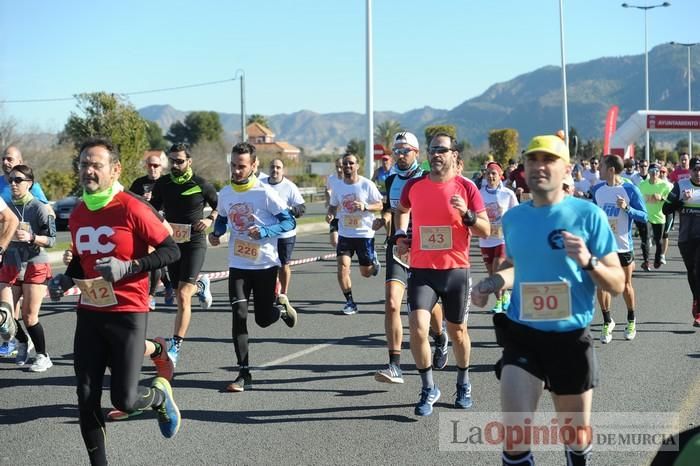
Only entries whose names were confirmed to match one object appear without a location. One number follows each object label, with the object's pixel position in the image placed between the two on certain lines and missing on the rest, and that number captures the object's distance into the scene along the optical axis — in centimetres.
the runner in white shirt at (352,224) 1114
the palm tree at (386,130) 10538
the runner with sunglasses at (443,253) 625
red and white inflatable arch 3647
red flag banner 3584
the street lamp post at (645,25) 5212
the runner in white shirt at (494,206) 1027
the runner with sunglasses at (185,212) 822
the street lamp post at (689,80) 5661
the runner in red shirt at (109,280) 484
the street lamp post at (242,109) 4355
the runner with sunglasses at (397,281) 704
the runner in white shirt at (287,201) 1117
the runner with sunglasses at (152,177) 1004
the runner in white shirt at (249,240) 712
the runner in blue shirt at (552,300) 401
